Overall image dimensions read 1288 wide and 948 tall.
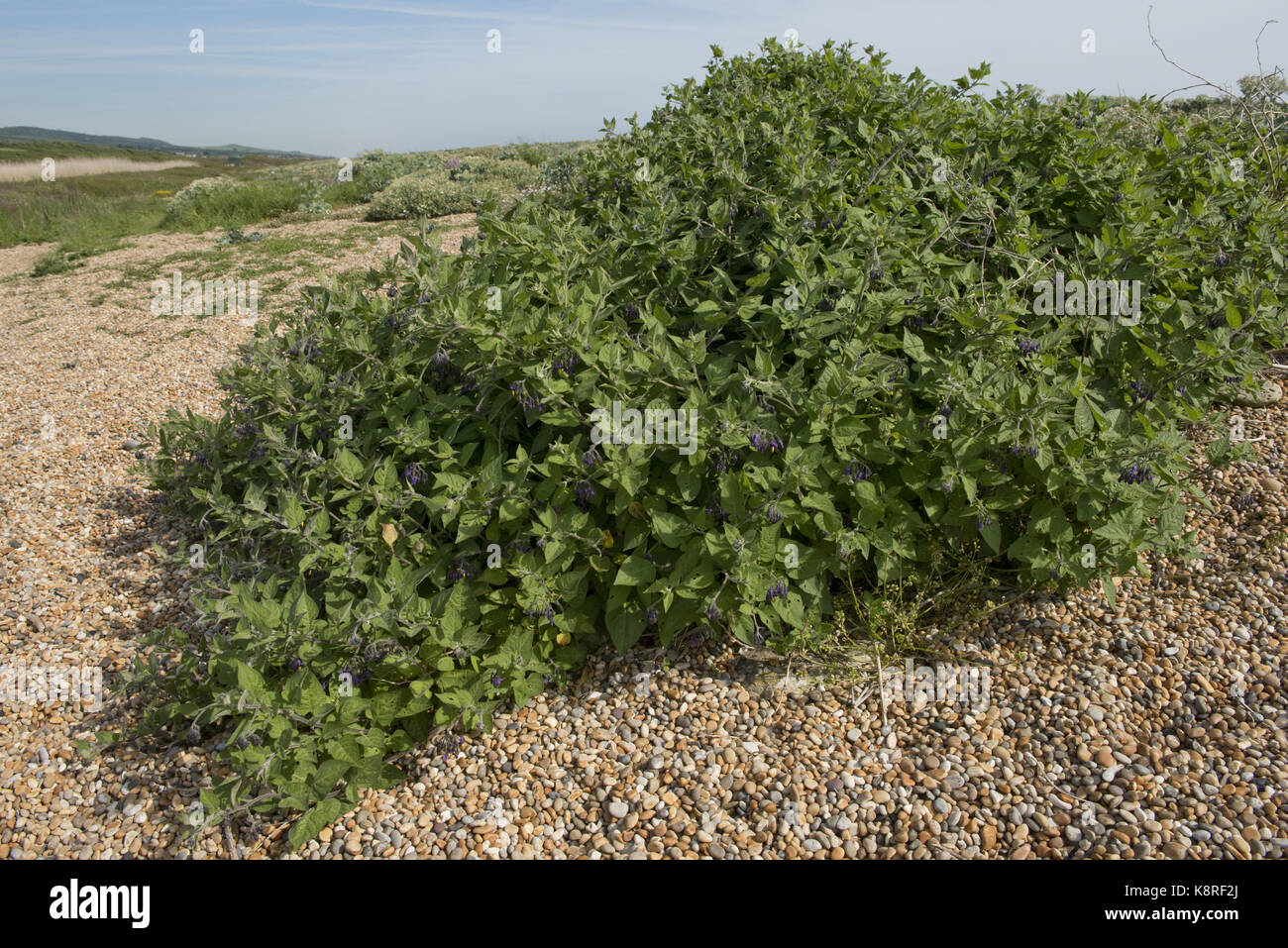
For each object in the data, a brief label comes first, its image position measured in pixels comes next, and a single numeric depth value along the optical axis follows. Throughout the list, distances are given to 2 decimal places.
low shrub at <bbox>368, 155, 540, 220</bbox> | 12.91
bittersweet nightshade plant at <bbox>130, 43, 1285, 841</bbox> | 3.01
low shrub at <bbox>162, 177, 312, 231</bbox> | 13.93
